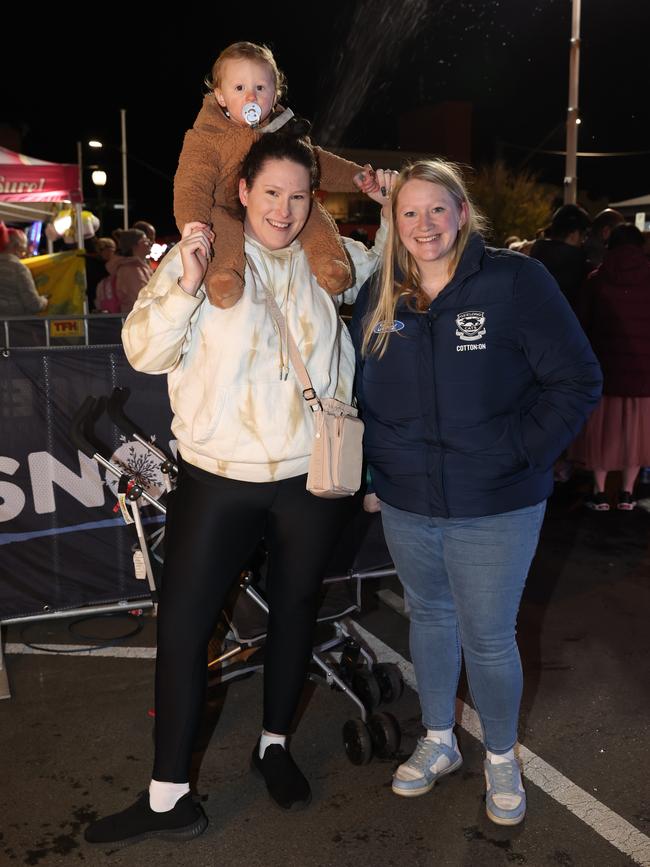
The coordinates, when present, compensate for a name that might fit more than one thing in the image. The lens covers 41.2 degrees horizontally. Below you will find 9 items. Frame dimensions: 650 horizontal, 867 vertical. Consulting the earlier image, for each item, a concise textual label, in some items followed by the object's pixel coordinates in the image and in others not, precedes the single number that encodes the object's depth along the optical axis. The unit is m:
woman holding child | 2.77
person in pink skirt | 7.12
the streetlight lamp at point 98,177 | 30.24
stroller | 3.67
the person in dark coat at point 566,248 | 7.22
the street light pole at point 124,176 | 42.38
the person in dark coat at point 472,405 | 2.80
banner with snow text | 4.42
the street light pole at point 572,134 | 18.56
